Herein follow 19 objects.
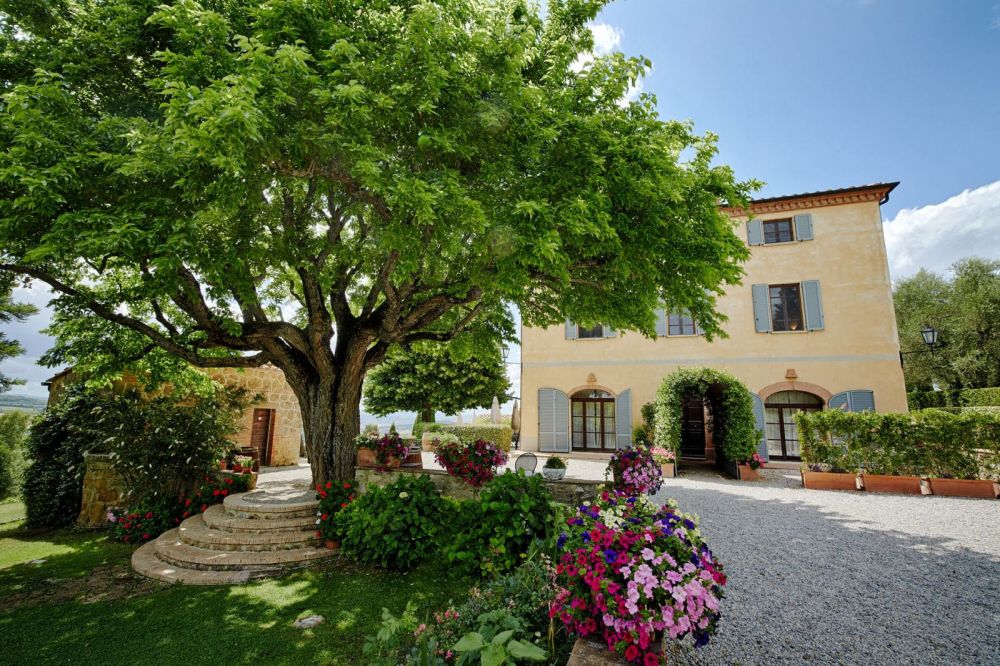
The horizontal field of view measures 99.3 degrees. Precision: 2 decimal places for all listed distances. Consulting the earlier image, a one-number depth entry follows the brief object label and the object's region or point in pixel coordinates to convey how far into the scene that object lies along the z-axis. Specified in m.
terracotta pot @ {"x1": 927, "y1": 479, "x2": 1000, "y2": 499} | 8.88
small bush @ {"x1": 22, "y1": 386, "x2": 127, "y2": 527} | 8.67
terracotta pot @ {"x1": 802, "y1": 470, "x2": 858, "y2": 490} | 10.00
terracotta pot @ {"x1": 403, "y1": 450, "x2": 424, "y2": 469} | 8.73
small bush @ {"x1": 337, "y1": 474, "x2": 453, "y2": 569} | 5.57
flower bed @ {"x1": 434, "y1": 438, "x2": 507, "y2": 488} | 7.05
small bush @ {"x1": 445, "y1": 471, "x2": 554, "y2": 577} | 4.89
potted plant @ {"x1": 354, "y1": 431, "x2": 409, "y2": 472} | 8.26
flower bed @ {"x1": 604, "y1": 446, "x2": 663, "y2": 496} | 6.50
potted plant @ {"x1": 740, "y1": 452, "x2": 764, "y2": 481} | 11.52
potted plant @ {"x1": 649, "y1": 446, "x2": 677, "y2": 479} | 11.89
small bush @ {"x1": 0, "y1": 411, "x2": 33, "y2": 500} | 12.62
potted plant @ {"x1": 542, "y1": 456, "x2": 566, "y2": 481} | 8.16
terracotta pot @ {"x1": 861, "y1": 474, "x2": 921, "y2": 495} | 9.45
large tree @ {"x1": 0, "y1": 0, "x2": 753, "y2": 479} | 4.31
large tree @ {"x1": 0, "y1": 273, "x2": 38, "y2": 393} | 16.55
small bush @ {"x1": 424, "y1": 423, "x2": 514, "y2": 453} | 17.08
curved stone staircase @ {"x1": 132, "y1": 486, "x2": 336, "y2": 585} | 5.78
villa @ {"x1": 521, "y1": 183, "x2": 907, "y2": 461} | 13.67
